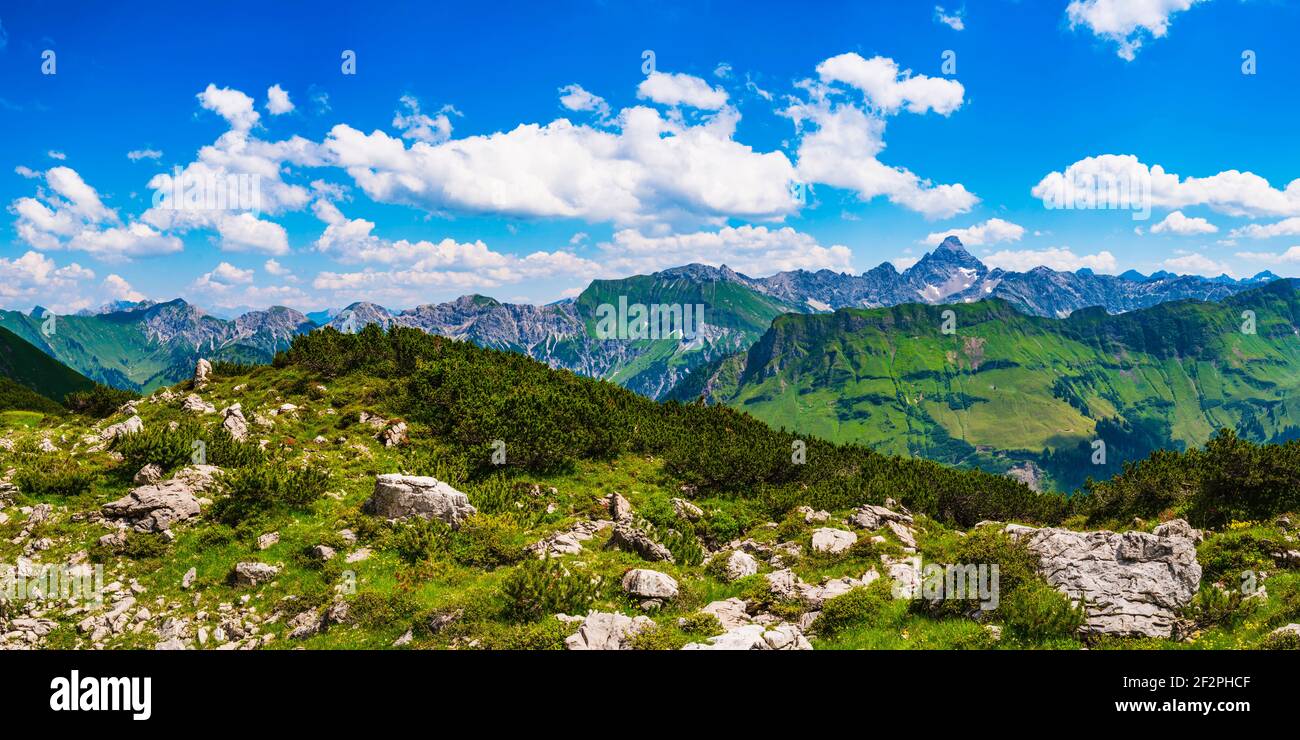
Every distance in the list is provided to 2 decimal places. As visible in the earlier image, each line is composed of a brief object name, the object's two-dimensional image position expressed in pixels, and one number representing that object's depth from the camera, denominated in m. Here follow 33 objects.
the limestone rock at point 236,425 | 32.16
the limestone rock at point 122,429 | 30.41
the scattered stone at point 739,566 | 22.98
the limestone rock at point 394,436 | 34.91
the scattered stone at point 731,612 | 18.41
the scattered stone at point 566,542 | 24.16
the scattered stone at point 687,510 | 30.17
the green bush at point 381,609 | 18.05
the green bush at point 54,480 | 24.80
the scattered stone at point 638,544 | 24.77
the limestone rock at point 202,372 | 43.17
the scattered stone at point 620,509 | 29.41
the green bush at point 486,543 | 22.73
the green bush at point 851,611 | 18.02
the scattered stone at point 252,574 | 20.53
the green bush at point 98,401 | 37.59
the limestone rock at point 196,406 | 35.78
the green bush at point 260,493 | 24.20
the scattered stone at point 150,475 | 26.06
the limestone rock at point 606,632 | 15.59
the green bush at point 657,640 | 15.39
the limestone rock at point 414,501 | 25.03
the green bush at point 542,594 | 18.27
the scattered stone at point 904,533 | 27.38
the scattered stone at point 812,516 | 30.03
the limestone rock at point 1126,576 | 15.89
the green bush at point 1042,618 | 15.72
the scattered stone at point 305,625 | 18.06
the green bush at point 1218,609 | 15.62
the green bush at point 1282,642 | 13.39
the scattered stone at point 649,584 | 19.53
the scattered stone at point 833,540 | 25.78
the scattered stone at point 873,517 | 29.92
